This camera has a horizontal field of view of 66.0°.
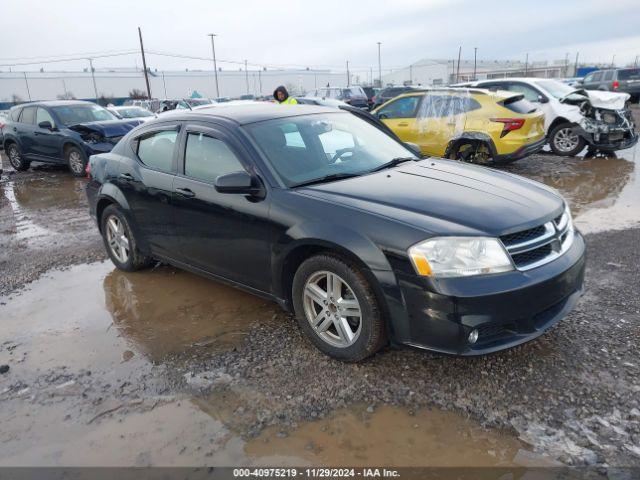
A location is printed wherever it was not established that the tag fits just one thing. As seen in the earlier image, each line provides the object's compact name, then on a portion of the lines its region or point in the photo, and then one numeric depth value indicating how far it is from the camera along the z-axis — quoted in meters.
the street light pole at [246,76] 76.71
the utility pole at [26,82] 60.32
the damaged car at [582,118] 9.97
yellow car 8.36
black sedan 2.74
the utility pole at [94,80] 65.56
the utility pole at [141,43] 42.31
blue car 10.56
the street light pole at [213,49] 63.03
